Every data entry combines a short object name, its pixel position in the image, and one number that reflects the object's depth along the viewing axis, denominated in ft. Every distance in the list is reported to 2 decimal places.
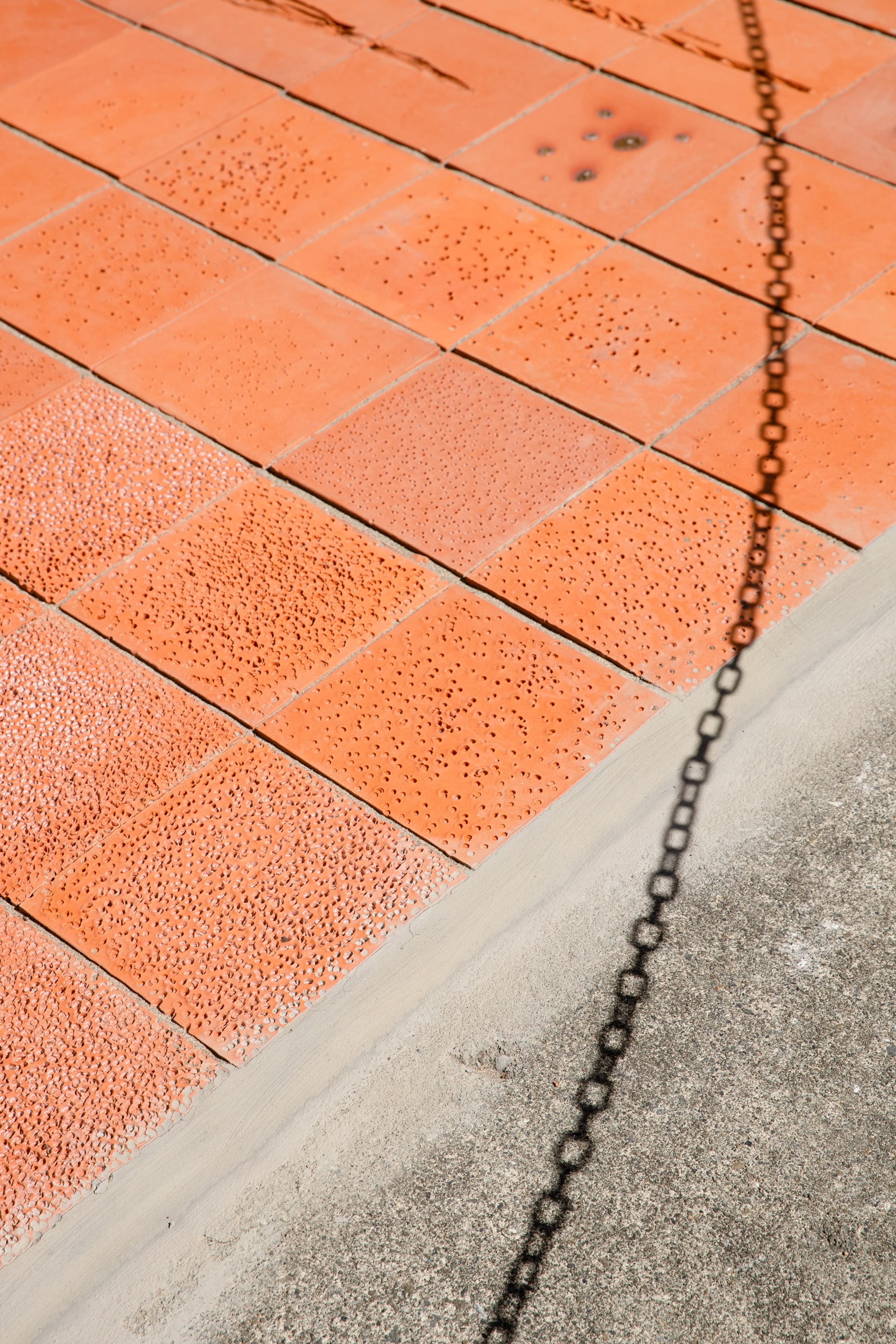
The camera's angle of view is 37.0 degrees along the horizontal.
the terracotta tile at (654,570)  13.70
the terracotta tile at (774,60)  20.12
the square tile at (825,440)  14.73
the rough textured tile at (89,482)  15.11
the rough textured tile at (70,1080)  10.39
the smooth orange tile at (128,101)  20.40
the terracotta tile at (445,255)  17.51
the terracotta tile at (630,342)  16.11
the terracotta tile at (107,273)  17.70
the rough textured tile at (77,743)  12.62
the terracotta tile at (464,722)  12.55
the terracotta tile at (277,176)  18.89
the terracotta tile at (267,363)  16.34
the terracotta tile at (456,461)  14.98
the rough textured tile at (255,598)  13.83
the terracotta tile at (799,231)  17.33
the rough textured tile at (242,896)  11.41
